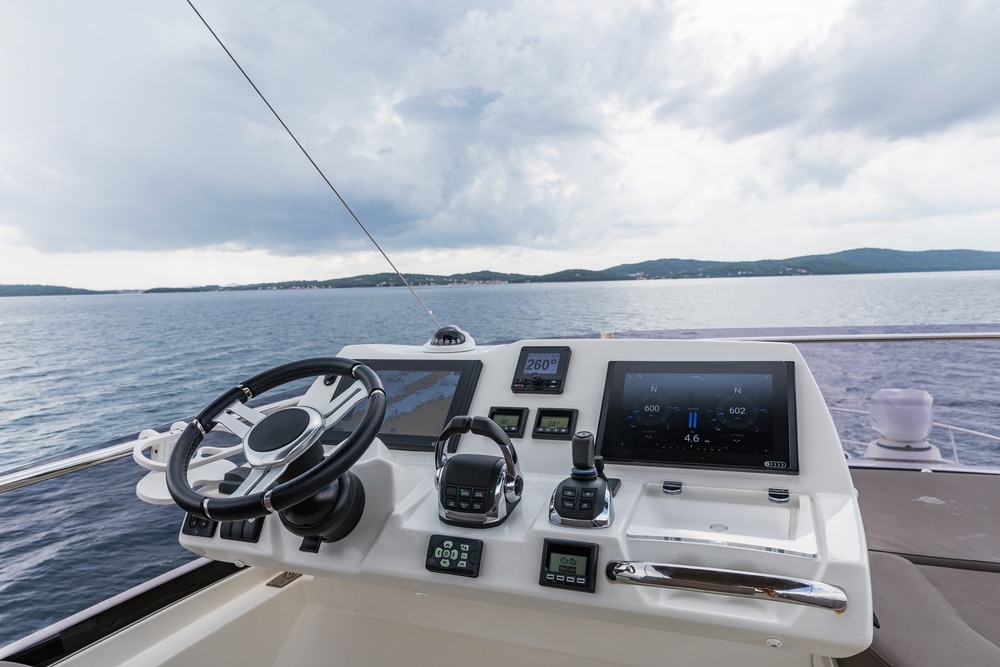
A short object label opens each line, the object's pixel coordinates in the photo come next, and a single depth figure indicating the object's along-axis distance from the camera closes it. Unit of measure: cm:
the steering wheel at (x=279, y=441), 74
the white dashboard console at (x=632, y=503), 78
